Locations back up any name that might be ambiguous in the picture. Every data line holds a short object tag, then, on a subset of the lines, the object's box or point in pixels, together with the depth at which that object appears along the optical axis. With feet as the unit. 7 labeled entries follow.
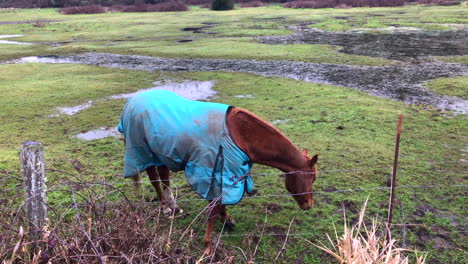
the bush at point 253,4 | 131.85
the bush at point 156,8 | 117.60
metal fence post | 9.02
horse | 11.03
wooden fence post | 8.71
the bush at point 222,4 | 118.36
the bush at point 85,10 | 113.91
